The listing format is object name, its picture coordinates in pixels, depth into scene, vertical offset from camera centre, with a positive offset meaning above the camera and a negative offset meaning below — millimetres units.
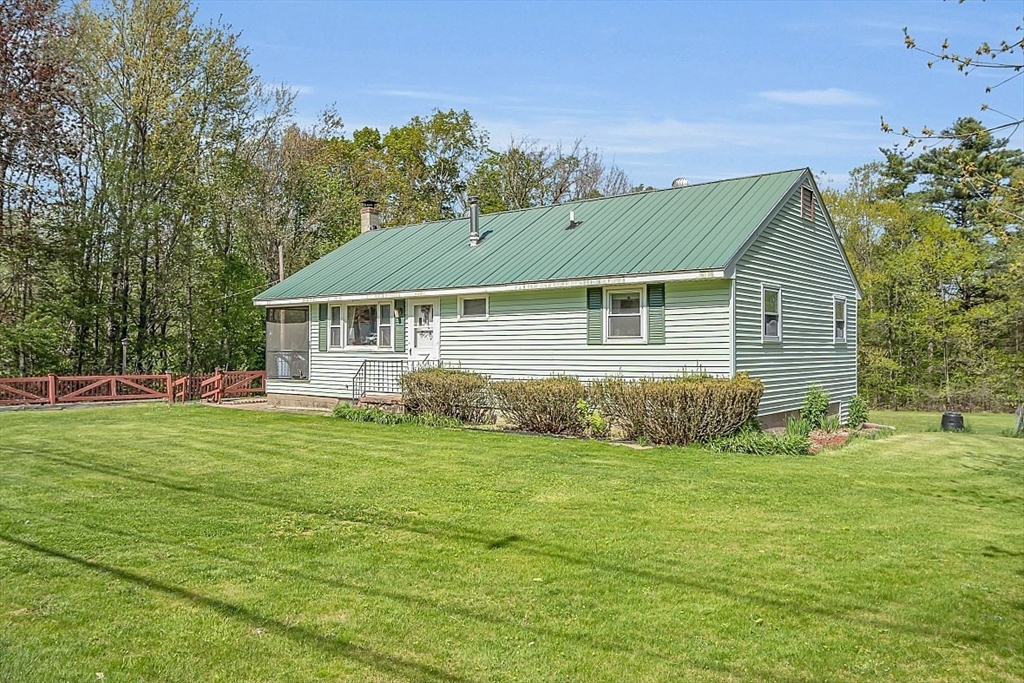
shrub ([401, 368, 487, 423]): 15000 -1261
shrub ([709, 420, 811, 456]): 11758 -1793
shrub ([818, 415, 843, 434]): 15031 -1909
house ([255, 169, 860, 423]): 13938 +611
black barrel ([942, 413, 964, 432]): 17359 -2184
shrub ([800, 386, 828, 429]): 15484 -1639
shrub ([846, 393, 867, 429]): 16953 -1893
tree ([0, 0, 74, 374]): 22531 +5154
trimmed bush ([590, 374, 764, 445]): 12062 -1246
